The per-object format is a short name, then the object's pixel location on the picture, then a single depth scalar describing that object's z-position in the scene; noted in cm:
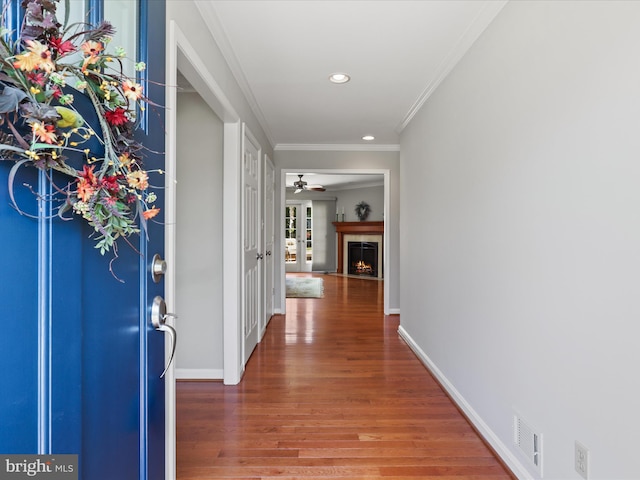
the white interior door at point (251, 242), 295
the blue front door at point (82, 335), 61
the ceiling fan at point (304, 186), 706
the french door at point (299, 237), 962
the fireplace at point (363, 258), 864
